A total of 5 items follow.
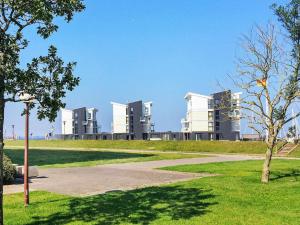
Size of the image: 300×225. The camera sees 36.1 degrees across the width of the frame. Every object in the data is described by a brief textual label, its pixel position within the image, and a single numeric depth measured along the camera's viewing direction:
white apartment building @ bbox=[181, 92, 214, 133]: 76.12
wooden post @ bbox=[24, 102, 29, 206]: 13.94
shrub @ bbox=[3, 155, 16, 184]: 19.54
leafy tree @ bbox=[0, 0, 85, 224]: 8.92
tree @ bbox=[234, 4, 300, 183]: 19.48
